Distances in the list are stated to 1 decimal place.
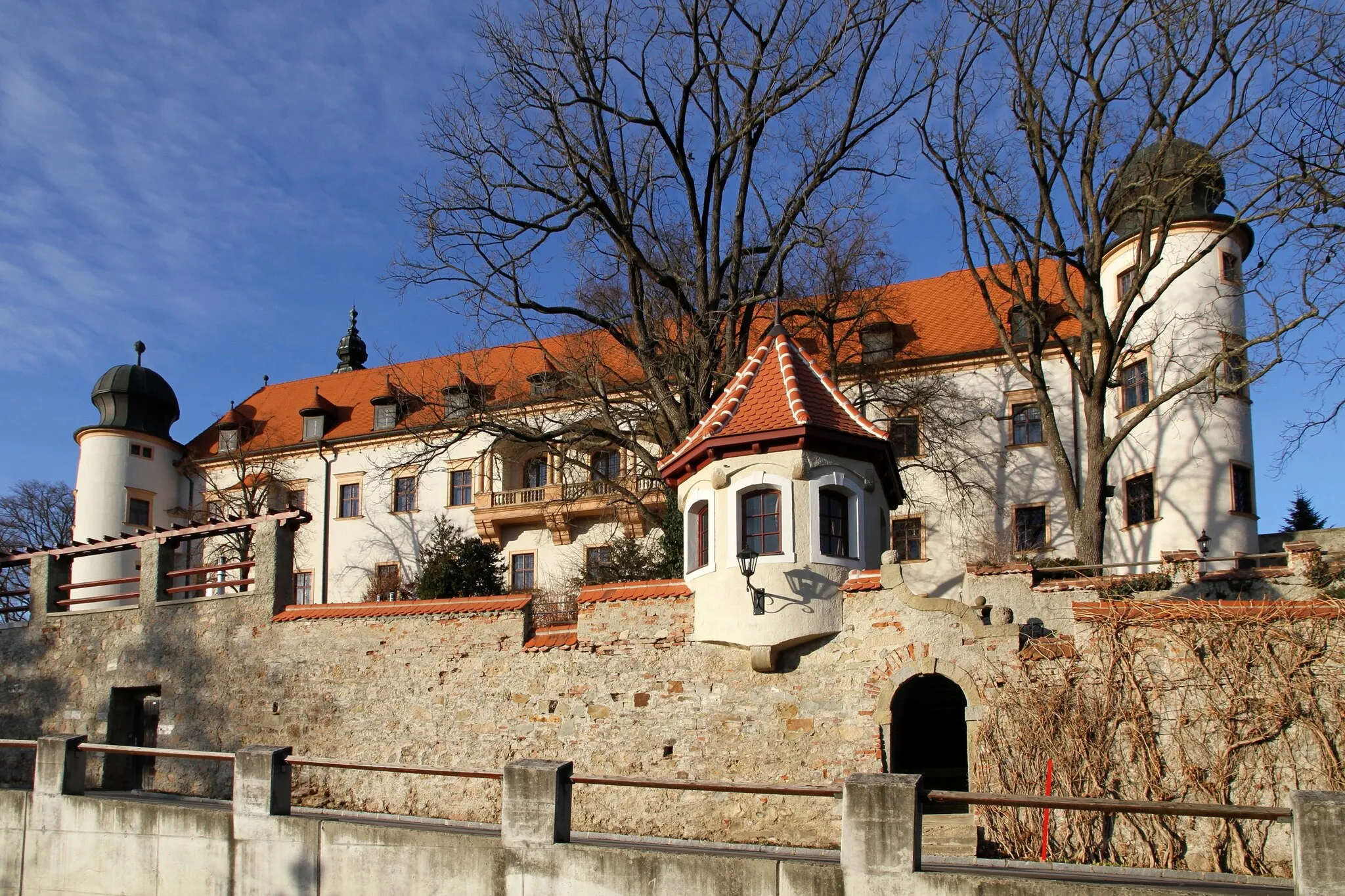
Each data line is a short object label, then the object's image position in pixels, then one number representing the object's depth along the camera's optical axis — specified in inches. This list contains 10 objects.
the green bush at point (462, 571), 1000.9
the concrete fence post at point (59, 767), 572.7
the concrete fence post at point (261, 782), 506.9
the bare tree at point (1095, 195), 812.0
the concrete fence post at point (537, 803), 441.4
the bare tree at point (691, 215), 925.2
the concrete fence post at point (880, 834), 377.1
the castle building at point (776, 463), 648.4
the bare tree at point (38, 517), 2039.9
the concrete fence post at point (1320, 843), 322.7
